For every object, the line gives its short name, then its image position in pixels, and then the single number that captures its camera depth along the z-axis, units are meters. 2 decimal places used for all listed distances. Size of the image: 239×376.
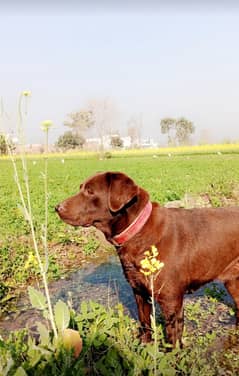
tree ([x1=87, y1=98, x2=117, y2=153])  89.44
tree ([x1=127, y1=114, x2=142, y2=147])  108.91
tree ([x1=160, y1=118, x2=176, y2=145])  115.50
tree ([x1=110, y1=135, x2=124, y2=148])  97.00
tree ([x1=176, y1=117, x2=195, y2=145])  111.99
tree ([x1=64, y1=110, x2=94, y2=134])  94.38
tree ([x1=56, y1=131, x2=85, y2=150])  93.31
